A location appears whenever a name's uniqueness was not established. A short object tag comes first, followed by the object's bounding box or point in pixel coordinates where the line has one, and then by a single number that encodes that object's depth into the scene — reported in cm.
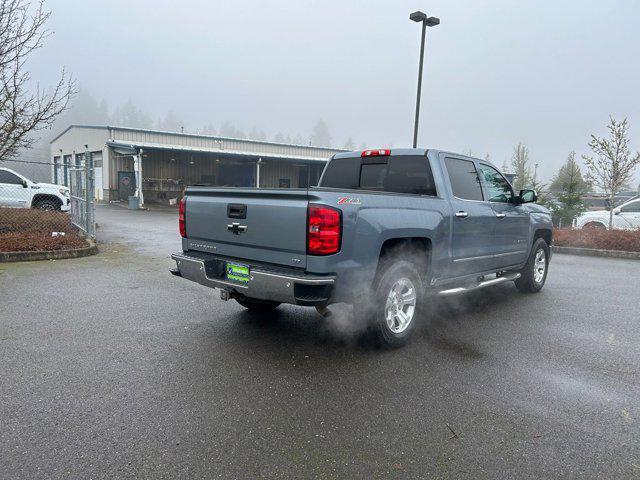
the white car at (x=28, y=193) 1388
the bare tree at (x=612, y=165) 1526
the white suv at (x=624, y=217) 1555
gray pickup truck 368
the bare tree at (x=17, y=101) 937
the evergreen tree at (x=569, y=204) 1748
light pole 1479
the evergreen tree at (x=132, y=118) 13868
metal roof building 2759
